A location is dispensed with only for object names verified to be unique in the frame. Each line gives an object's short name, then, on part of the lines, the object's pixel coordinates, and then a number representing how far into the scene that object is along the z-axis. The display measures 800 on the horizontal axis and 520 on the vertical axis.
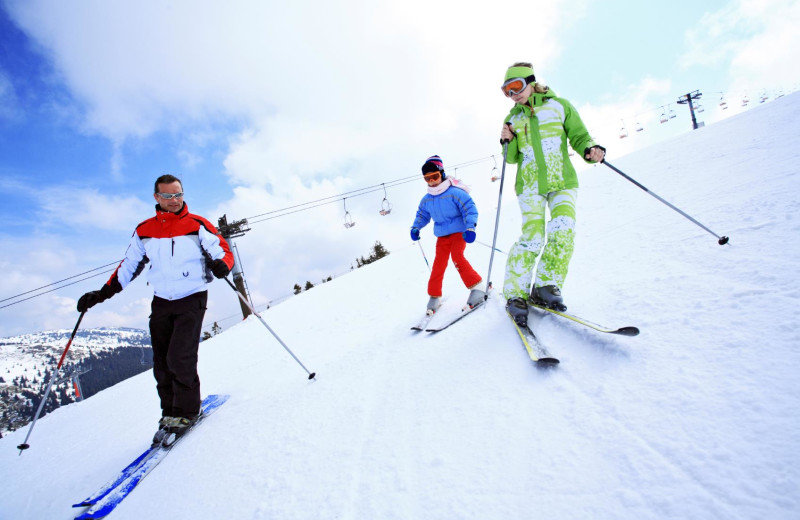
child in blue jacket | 4.21
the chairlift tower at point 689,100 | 29.54
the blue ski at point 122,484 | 2.23
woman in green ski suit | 2.79
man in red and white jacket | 3.04
